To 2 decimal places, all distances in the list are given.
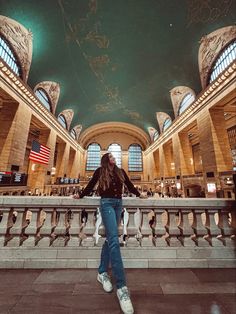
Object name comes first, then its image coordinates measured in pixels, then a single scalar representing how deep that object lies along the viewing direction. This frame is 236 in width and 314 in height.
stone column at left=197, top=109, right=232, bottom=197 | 11.02
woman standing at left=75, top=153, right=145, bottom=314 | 1.42
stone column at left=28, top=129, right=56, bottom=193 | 14.84
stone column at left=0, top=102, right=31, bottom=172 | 10.15
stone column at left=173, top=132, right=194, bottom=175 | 16.14
